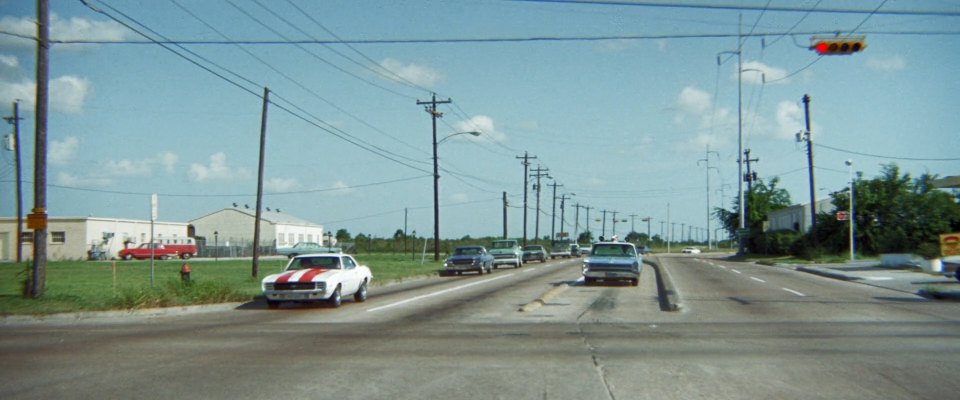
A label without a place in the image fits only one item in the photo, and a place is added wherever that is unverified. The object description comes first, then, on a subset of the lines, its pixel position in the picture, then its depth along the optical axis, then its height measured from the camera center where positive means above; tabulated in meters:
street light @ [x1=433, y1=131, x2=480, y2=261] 49.94 +1.40
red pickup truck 66.88 -1.97
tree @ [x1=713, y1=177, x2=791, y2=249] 87.75 +3.15
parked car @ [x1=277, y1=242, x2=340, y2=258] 72.28 -1.83
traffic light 16.73 +3.98
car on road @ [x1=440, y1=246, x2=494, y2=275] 39.22 -1.50
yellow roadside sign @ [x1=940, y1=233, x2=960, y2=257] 23.50 -0.38
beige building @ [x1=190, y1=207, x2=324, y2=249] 92.25 +0.26
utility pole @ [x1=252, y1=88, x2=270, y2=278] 31.49 +2.41
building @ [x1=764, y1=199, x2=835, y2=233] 70.69 +1.36
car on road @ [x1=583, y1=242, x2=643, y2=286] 26.55 -1.24
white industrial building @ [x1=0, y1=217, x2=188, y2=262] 67.44 -0.82
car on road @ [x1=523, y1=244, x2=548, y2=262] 62.53 -1.89
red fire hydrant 22.59 -1.28
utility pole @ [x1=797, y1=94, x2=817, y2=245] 48.85 +5.14
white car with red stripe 19.28 -1.28
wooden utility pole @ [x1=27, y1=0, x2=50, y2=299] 19.47 +1.95
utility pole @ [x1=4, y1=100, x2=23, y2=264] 42.40 +4.85
